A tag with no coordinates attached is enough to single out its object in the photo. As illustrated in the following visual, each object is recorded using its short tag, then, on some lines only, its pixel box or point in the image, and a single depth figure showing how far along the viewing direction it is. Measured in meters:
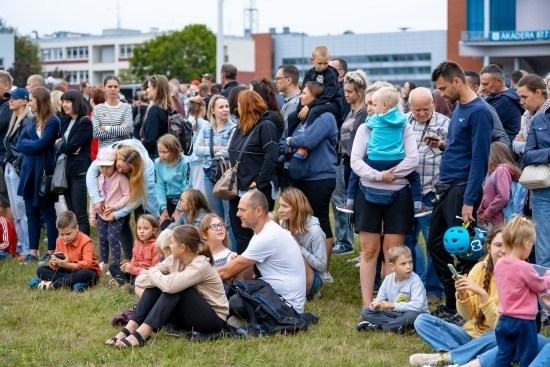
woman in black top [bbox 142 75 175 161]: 11.39
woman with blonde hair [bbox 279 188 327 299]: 8.54
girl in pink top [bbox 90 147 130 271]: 10.02
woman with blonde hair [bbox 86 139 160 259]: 10.03
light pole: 31.13
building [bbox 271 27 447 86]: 89.25
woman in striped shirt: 11.36
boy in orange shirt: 9.28
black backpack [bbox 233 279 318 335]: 7.38
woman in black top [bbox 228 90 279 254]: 8.91
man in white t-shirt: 7.75
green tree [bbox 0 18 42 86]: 89.16
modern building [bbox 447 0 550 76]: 57.59
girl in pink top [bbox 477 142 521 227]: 7.62
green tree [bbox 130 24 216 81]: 91.38
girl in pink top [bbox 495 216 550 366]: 5.67
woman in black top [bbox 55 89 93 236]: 10.70
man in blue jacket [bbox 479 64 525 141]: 9.26
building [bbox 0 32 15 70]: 80.56
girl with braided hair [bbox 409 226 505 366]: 6.24
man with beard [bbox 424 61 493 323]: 7.19
